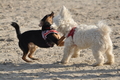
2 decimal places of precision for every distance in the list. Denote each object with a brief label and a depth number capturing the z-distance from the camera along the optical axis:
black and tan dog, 15.65
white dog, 13.50
